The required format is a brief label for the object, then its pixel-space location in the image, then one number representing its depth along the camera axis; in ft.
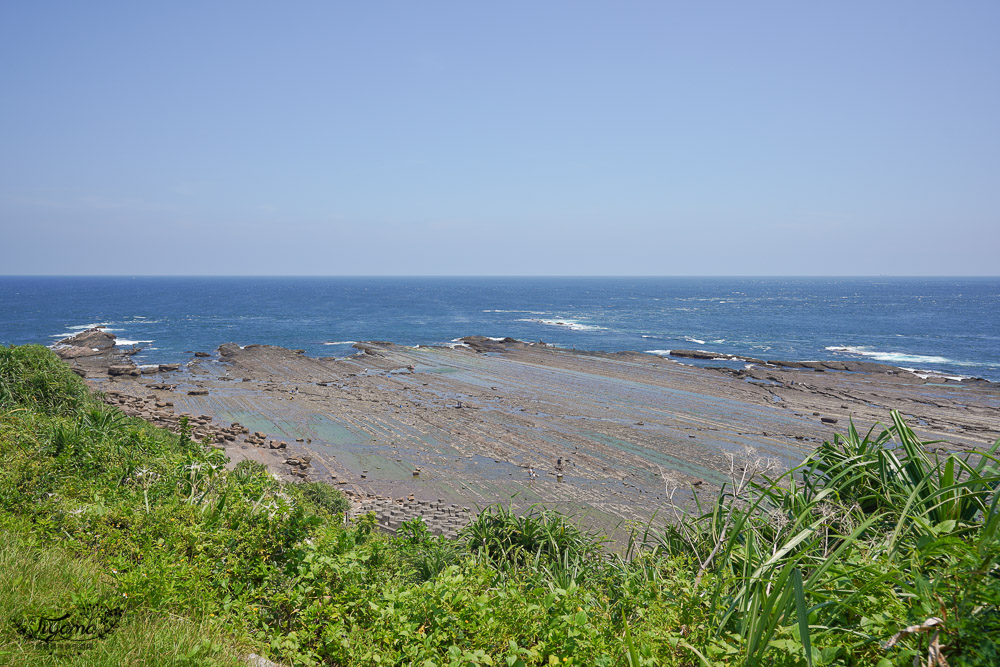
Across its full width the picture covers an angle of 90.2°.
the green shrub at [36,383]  42.93
